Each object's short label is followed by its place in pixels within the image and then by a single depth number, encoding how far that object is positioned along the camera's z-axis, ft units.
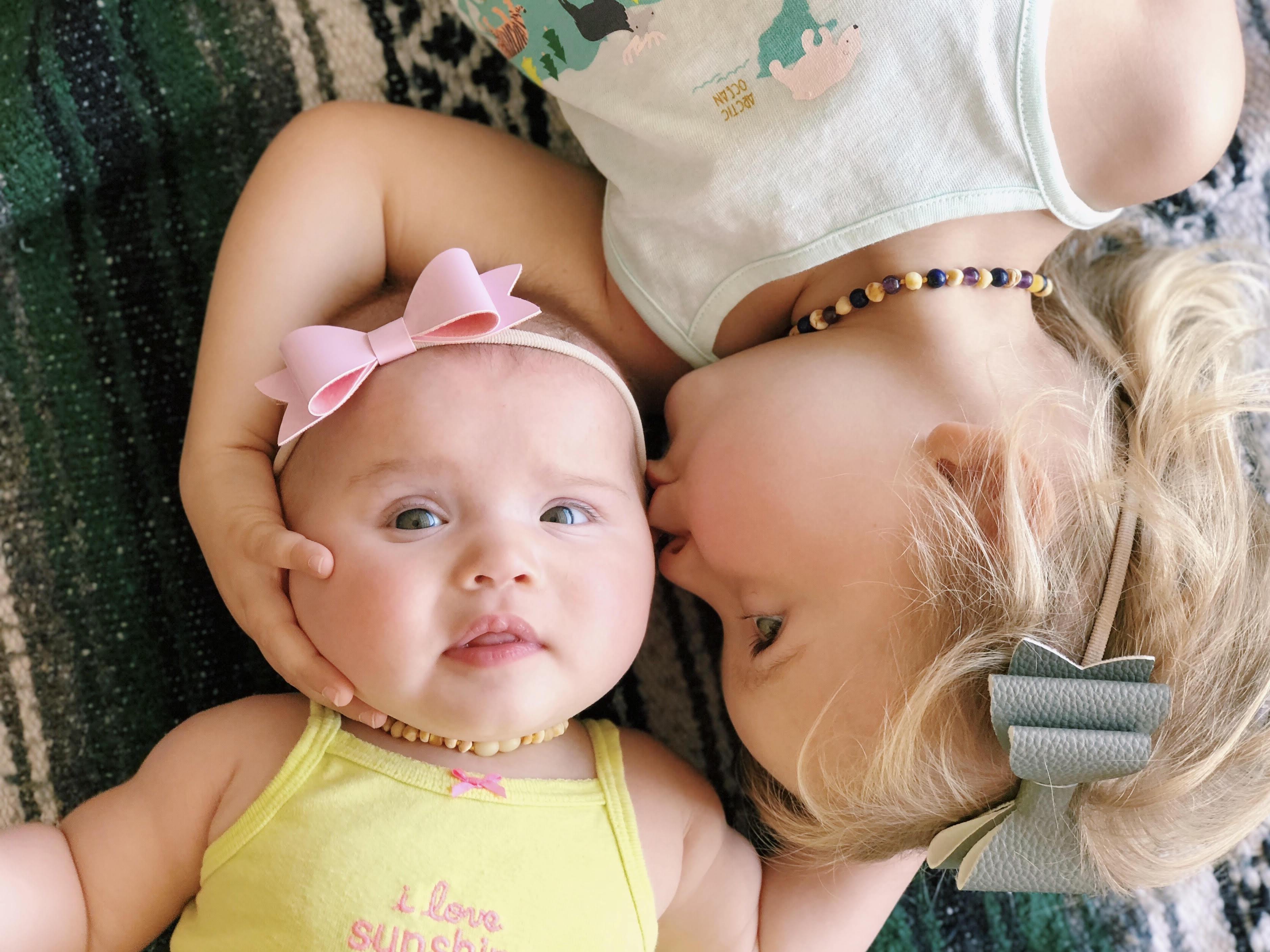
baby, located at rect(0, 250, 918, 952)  2.79
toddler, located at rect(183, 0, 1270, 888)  2.80
